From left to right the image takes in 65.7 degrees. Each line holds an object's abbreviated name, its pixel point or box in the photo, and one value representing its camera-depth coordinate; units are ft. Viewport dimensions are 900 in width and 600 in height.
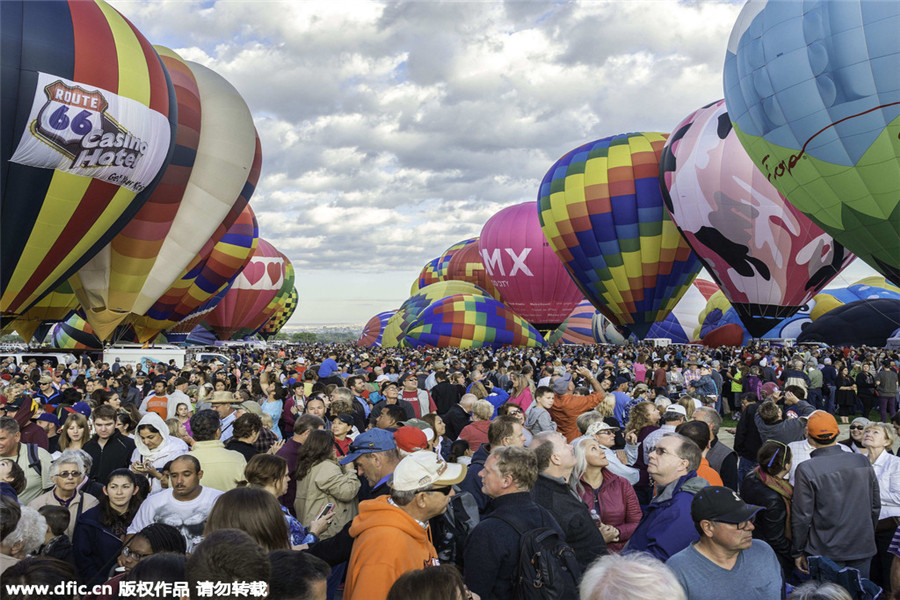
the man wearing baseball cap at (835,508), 12.66
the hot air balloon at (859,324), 105.60
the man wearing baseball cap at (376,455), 11.57
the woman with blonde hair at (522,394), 24.70
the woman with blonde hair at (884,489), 13.61
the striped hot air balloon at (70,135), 39.93
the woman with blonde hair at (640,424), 17.07
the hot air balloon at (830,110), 42.11
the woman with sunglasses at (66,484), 11.70
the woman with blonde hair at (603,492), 12.37
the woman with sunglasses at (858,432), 16.28
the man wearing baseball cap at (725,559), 8.45
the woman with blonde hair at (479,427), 17.11
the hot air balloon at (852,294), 124.06
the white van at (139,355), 62.23
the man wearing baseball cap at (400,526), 7.86
